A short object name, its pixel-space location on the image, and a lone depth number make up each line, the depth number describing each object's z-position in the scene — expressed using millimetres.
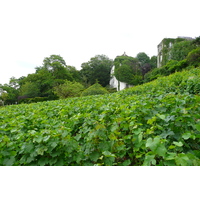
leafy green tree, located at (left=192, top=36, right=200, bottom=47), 19416
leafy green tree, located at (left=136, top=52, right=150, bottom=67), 41750
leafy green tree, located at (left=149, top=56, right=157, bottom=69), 37969
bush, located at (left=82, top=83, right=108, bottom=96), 20297
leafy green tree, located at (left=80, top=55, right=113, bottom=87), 43219
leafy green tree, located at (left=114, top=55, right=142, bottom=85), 30109
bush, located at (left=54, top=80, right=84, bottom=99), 21866
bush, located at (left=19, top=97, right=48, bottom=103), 25828
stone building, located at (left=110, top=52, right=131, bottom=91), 31819
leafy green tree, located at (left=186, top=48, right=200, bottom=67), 15281
